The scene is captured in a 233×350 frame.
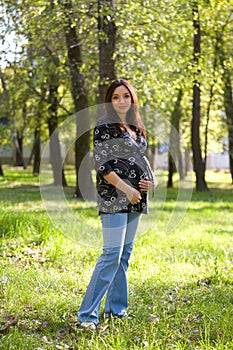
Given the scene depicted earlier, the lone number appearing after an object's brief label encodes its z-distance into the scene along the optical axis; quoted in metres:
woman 4.68
